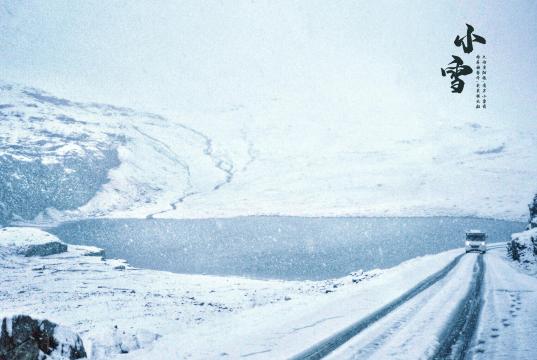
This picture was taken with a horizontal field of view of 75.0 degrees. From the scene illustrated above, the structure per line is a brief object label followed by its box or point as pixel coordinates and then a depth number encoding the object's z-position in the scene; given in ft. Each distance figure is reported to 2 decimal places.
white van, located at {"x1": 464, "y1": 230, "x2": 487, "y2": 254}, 99.39
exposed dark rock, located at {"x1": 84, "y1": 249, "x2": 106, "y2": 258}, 138.41
